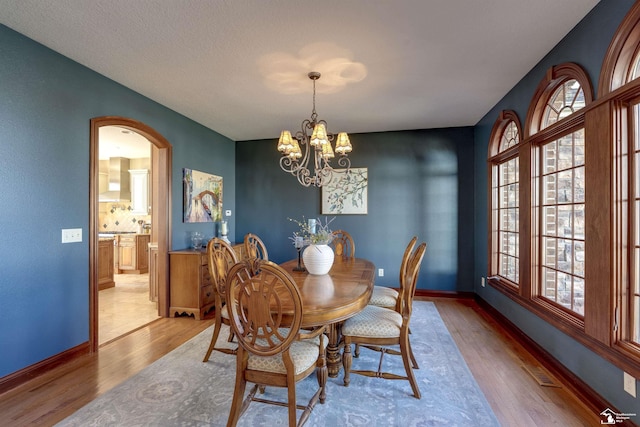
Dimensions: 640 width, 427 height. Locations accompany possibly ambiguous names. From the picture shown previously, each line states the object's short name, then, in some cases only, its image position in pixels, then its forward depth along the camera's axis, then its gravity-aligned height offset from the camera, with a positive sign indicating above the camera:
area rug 1.90 -1.28
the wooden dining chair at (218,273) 2.58 -0.51
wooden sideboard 3.84 -0.87
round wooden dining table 1.71 -0.53
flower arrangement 2.61 -0.21
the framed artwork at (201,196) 4.27 +0.27
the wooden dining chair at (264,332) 1.57 -0.63
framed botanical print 5.11 +0.37
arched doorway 3.75 +0.18
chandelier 2.79 +0.68
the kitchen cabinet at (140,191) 7.13 +0.53
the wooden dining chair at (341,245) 3.88 -0.39
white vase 2.59 -0.38
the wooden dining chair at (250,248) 3.52 -0.40
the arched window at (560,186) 2.37 +0.25
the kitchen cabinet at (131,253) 6.60 -0.85
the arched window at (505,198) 3.47 +0.21
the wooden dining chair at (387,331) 2.18 -0.84
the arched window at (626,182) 1.83 +0.20
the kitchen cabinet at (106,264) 5.36 -0.90
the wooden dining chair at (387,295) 2.61 -0.80
